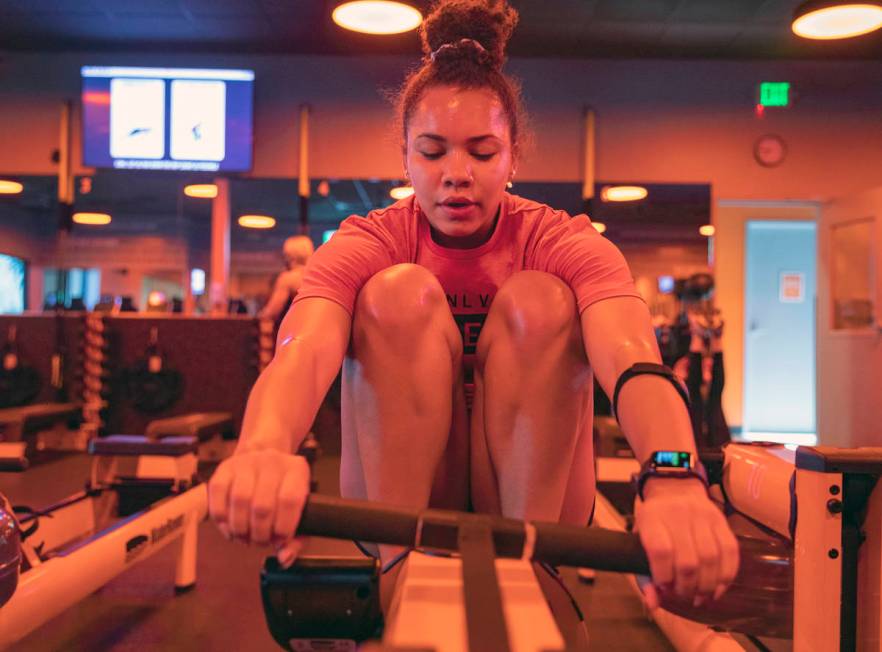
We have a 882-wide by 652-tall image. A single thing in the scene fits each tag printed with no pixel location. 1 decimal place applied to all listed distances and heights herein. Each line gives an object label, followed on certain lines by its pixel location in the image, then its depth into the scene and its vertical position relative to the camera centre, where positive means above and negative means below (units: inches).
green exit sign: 231.3 +76.7
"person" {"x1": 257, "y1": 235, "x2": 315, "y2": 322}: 185.2 +13.2
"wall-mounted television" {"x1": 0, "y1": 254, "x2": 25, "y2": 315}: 332.5 +19.9
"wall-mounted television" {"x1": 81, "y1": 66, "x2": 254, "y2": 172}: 219.8 +62.7
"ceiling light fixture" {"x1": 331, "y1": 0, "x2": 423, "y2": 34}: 149.5 +66.0
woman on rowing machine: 36.7 -0.6
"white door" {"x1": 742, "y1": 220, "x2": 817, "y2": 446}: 286.8 +5.7
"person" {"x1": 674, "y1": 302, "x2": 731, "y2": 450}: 163.0 -6.5
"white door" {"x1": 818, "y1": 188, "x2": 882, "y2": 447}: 195.0 +5.9
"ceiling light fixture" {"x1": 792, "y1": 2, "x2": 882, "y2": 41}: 143.6 +65.1
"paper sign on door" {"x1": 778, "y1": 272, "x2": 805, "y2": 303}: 287.9 +21.1
